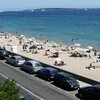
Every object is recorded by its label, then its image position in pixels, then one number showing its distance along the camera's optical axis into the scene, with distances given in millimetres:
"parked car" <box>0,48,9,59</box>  45781
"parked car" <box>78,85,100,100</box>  24342
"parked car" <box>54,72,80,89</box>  28467
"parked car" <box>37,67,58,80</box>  32022
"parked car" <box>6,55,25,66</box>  40531
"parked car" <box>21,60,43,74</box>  35922
